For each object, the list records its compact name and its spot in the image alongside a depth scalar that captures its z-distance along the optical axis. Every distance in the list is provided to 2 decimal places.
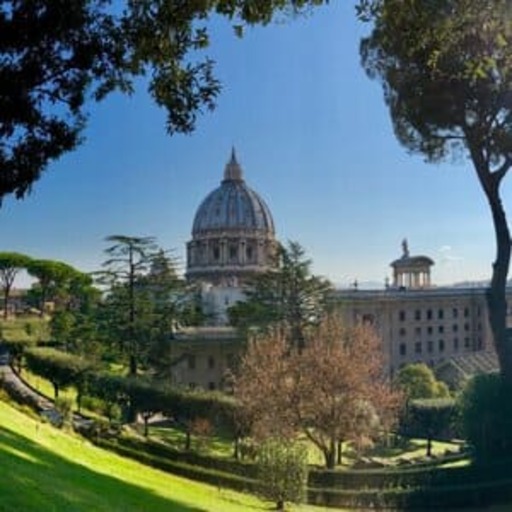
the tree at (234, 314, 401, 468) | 25.67
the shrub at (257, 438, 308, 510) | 16.47
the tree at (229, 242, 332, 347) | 44.56
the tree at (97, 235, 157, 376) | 40.56
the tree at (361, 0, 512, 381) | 18.09
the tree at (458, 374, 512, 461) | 20.41
